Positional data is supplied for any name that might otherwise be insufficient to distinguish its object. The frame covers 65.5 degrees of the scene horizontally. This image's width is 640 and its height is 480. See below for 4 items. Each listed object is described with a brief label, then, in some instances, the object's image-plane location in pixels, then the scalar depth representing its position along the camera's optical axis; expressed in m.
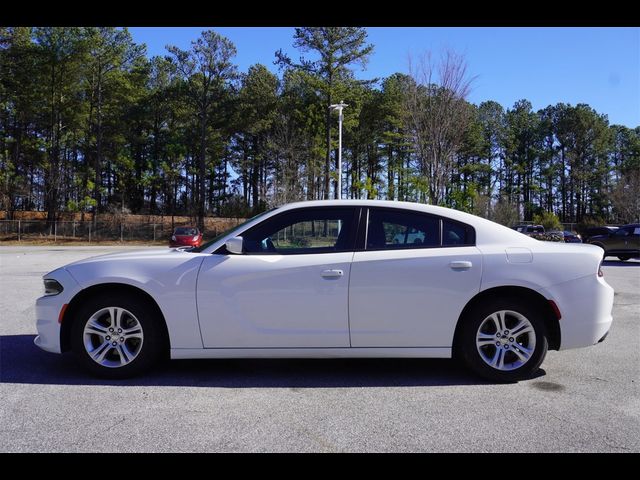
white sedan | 4.34
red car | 23.76
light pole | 23.43
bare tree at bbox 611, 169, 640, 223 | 50.81
